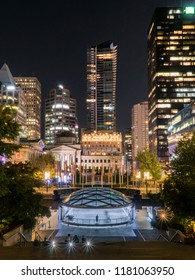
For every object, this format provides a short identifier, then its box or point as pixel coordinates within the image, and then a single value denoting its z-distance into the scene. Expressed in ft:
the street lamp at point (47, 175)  223.71
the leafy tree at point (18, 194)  68.18
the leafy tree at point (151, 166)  272.92
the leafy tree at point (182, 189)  78.84
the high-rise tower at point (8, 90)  574.15
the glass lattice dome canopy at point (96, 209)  153.17
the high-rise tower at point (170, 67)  556.10
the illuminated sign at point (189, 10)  586.86
